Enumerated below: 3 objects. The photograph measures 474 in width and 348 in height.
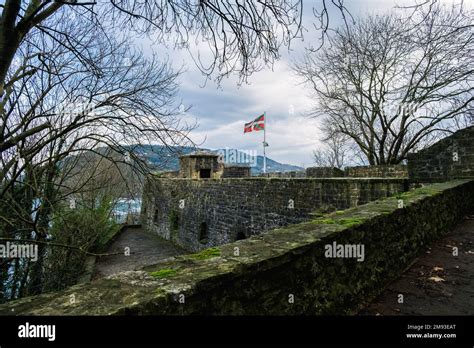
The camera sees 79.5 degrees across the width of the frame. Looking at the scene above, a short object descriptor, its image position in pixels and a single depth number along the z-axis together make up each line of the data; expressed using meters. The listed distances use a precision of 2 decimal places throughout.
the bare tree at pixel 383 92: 11.64
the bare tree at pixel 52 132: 4.77
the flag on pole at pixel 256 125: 19.94
